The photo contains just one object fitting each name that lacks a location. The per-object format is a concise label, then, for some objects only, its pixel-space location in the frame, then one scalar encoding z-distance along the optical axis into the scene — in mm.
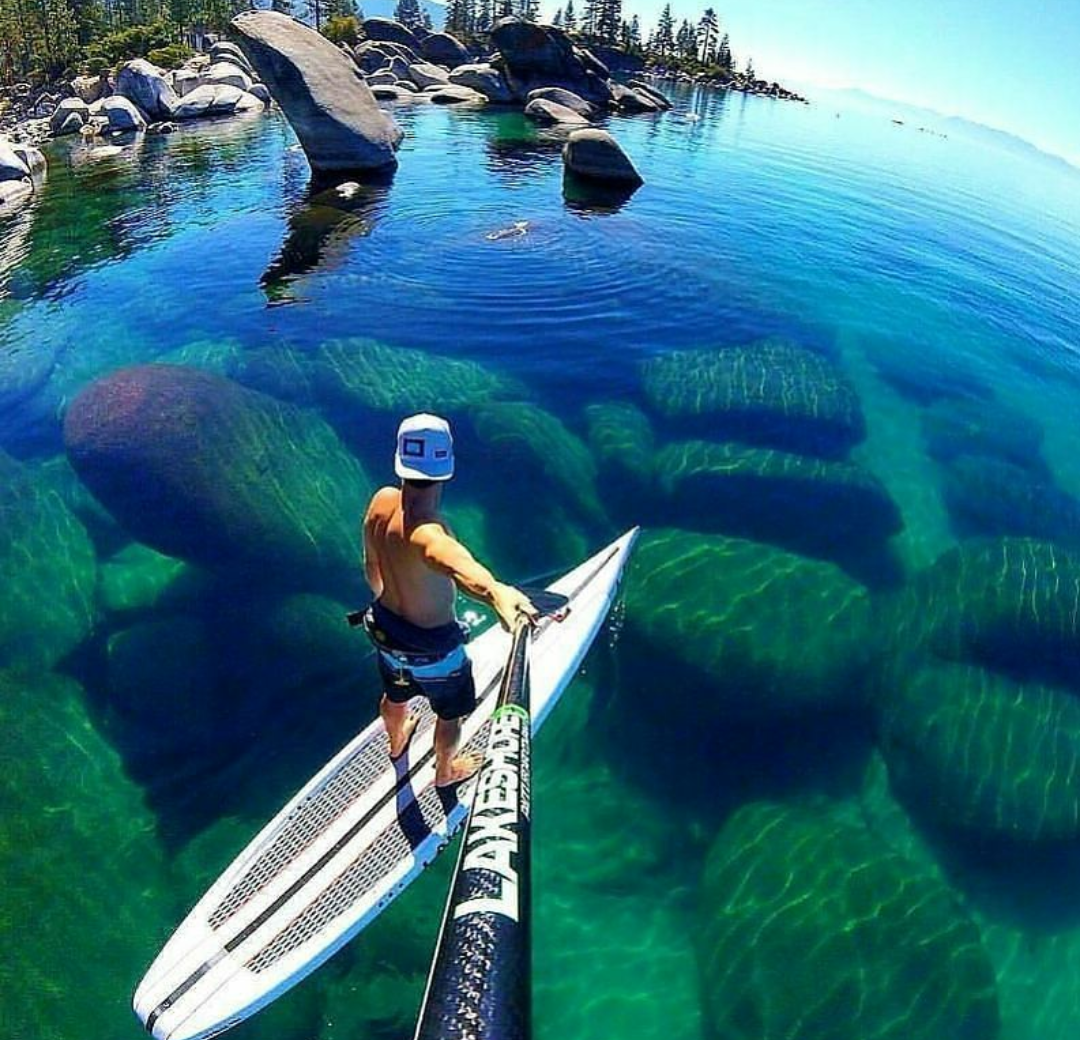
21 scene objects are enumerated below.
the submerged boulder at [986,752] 7344
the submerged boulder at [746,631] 8141
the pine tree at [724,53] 126125
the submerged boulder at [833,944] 5750
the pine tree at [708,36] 123938
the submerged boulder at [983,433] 13844
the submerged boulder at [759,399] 12844
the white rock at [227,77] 52062
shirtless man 4066
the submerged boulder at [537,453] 10891
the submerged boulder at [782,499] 10508
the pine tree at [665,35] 126312
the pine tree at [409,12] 113125
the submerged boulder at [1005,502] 11664
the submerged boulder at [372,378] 12727
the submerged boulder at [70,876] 5664
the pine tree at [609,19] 105312
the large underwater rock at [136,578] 9055
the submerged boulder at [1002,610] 8883
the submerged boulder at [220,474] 9422
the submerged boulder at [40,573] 8539
